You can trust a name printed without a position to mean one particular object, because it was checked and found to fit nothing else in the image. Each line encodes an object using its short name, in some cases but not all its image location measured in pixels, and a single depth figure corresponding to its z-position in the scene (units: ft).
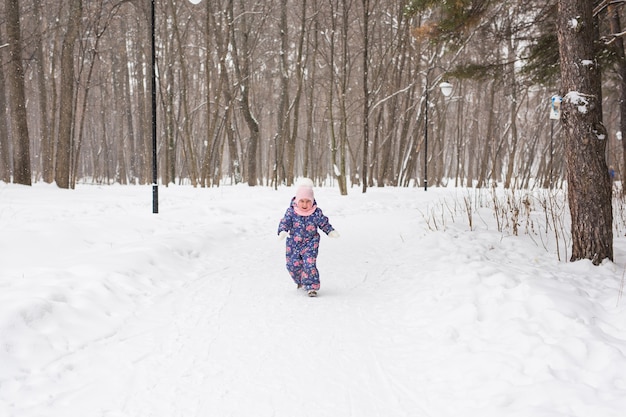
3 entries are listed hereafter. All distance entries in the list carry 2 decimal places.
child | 16.83
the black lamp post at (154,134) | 30.26
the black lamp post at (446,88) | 48.42
